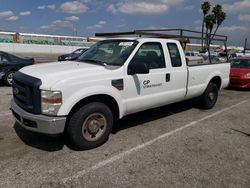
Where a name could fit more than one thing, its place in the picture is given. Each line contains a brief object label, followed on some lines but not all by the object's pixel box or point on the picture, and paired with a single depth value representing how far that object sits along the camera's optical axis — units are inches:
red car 310.0
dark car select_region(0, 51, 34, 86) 283.0
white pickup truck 110.9
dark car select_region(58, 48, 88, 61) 619.1
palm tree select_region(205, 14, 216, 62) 1407.7
